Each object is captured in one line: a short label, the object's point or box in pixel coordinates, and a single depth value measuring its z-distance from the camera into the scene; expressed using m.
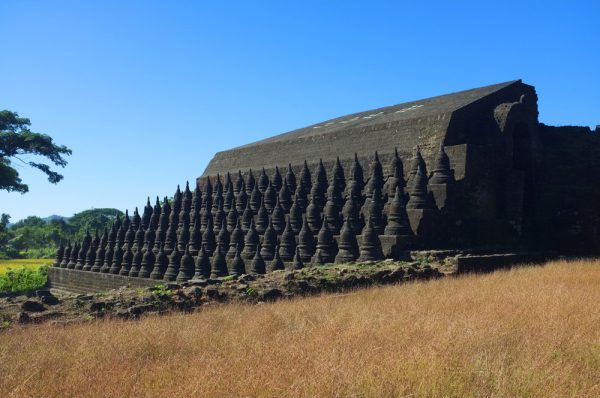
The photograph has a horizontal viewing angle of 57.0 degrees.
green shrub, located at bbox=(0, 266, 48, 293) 21.61
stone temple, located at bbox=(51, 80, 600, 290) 13.28
